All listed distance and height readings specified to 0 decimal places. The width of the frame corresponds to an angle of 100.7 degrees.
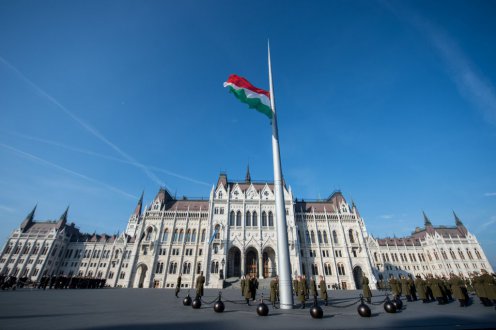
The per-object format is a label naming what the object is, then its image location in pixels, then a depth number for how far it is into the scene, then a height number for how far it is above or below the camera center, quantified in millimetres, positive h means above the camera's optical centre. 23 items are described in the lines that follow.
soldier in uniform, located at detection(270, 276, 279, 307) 11326 -401
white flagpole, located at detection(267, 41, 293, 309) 8844 +1293
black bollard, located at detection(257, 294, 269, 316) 7844 -989
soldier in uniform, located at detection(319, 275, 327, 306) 12391 -437
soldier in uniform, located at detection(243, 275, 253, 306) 11984 -439
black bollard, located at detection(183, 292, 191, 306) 10547 -931
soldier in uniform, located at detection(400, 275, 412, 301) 14555 -490
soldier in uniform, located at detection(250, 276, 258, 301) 12444 -356
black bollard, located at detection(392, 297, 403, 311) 9445 -901
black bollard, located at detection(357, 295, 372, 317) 7628 -974
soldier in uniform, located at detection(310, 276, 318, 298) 10730 -356
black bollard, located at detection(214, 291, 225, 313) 8562 -972
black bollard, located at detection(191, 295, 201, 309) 9474 -952
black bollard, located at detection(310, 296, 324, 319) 7419 -996
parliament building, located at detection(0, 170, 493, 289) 37188 +6259
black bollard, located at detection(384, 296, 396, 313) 8750 -981
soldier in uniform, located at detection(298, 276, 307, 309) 10675 -364
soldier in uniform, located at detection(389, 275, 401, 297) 15179 -325
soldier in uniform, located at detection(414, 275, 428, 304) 13258 -400
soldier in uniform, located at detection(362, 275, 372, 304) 13802 -360
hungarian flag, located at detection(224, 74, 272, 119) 11523 +9196
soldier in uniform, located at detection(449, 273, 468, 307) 11195 -384
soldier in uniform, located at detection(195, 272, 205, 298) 11862 -241
